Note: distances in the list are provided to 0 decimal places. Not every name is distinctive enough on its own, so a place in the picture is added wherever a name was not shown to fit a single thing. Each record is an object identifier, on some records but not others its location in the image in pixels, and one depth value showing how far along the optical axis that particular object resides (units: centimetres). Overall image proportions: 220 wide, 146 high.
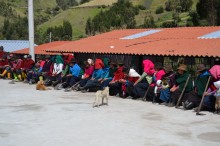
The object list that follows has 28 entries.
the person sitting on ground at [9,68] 2159
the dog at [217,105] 1103
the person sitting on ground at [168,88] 1277
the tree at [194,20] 4729
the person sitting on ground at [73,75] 1669
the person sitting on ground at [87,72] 1609
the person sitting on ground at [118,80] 1473
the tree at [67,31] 7128
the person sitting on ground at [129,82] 1439
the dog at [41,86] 1694
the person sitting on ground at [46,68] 1871
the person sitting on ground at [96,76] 1565
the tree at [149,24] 5178
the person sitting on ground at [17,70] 2041
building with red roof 1421
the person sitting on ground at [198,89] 1173
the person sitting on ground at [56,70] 1789
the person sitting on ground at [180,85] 1233
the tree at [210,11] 4321
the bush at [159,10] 7570
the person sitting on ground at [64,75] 1722
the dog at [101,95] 1248
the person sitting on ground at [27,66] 2002
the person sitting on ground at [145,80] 1379
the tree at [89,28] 6502
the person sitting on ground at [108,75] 1530
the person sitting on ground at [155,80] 1332
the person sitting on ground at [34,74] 1922
